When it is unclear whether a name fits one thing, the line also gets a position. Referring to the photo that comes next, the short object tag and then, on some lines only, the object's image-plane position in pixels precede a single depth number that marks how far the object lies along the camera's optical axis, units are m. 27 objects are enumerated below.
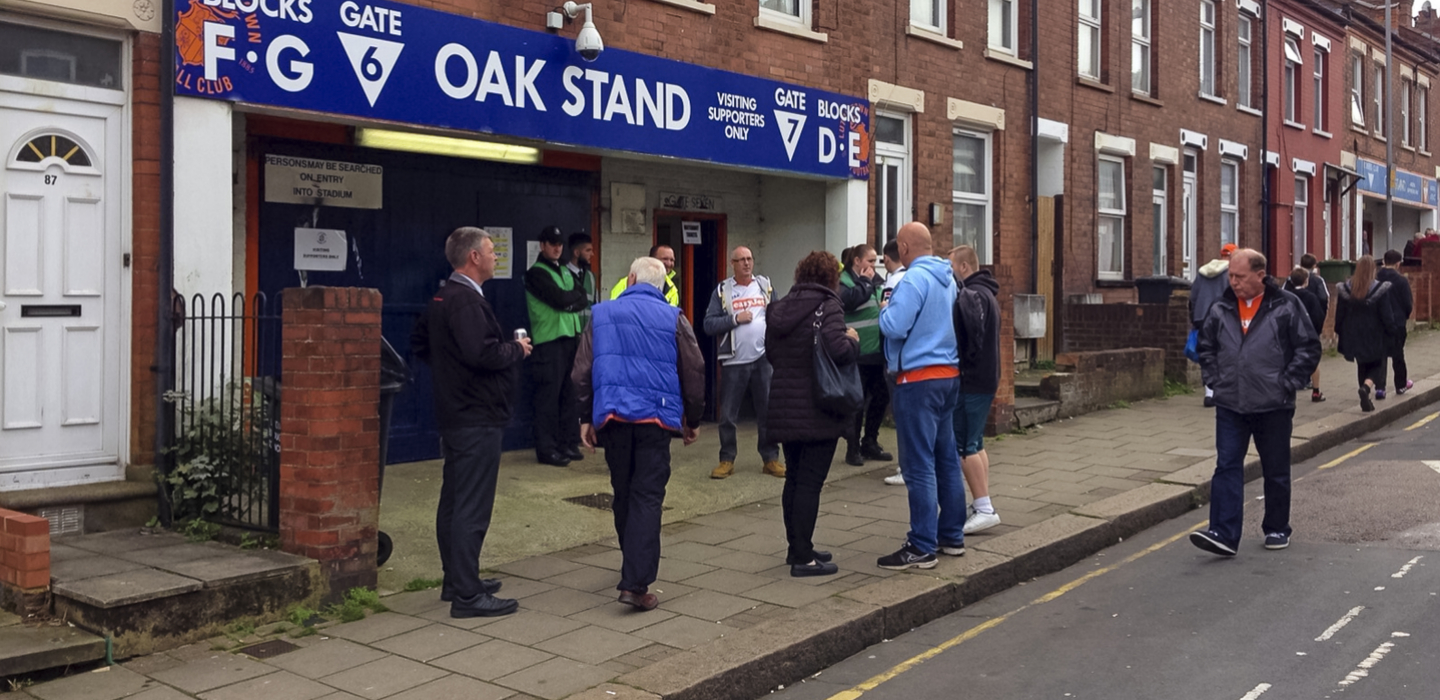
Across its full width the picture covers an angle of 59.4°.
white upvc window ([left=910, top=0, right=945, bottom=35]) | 14.48
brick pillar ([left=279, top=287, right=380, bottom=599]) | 6.17
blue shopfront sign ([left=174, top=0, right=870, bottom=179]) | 7.66
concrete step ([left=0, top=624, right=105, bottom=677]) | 5.13
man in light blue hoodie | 7.04
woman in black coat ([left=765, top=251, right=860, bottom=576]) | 6.77
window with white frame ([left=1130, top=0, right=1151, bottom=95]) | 18.94
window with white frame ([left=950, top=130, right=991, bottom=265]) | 15.34
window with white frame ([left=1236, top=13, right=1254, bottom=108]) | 22.38
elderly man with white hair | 6.21
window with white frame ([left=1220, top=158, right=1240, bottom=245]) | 21.94
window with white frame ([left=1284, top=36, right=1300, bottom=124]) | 24.03
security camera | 9.76
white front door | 6.90
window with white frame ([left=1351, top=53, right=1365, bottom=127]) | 27.34
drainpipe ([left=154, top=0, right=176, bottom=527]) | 7.27
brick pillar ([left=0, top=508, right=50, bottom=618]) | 5.68
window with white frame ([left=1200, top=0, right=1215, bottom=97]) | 21.06
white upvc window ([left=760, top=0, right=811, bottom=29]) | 12.61
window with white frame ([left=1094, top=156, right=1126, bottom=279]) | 18.30
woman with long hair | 13.91
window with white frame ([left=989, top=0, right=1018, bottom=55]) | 15.91
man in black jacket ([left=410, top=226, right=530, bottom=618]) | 6.08
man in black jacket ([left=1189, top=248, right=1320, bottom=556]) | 7.64
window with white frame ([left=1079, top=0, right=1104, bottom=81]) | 17.83
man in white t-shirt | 9.65
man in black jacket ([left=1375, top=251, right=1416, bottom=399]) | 14.01
